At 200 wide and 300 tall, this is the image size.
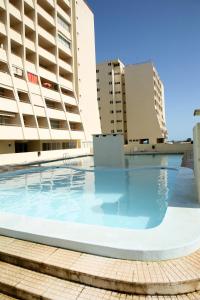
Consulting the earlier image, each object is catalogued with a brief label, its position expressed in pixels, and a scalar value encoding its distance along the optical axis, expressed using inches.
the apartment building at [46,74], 1071.6
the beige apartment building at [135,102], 2431.1
